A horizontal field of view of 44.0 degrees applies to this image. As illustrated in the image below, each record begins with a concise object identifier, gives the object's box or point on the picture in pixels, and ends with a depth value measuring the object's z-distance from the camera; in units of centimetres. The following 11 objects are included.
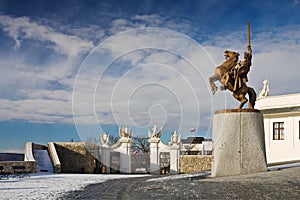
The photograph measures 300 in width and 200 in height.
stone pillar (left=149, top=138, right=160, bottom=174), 2936
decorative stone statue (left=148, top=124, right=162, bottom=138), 2920
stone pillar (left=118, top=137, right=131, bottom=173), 2982
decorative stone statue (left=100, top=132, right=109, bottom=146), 3010
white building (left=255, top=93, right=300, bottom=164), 2703
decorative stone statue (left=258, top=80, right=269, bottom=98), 3110
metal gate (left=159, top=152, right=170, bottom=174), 2933
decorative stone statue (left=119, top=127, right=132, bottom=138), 2975
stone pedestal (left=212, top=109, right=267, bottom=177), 1438
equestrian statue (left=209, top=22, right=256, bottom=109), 1515
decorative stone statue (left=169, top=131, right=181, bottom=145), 2934
